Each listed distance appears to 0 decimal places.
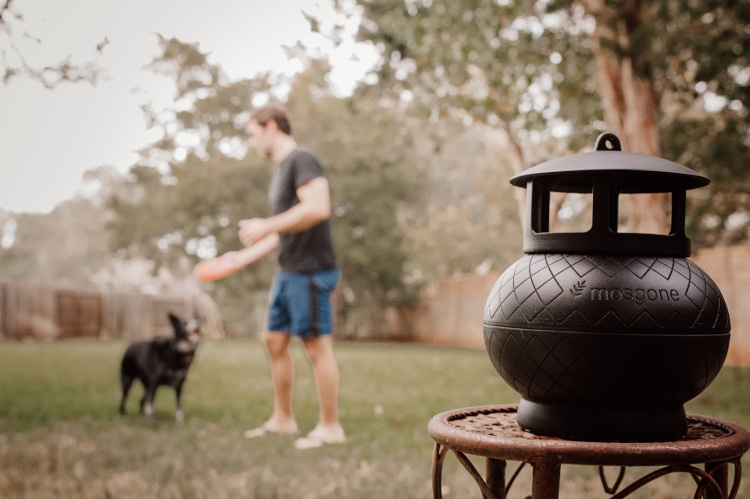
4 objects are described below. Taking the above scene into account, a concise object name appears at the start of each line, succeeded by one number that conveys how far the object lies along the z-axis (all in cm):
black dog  519
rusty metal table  144
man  401
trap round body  154
